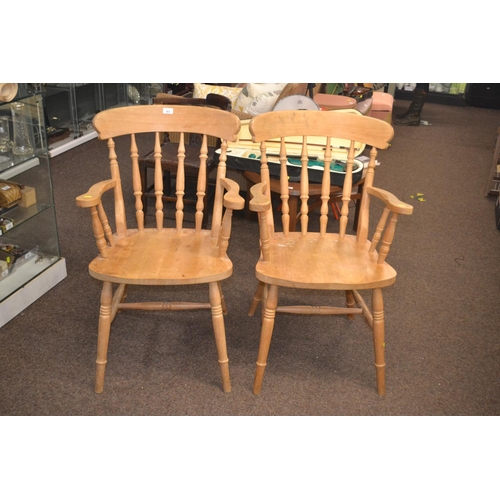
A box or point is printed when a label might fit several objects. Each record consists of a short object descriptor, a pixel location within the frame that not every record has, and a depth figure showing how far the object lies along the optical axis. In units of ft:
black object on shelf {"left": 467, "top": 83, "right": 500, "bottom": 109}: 24.81
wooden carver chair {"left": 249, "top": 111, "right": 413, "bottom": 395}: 6.55
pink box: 18.95
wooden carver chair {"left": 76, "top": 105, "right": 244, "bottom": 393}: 6.49
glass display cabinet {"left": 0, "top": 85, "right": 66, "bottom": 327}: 8.18
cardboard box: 8.77
